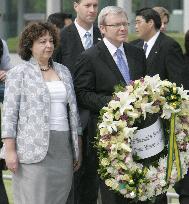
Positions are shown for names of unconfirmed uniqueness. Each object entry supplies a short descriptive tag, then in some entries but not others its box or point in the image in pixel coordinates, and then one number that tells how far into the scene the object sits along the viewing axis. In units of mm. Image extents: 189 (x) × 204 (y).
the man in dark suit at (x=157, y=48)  13043
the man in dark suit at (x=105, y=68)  10558
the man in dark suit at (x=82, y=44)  11682
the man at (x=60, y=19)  17283
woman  9844
